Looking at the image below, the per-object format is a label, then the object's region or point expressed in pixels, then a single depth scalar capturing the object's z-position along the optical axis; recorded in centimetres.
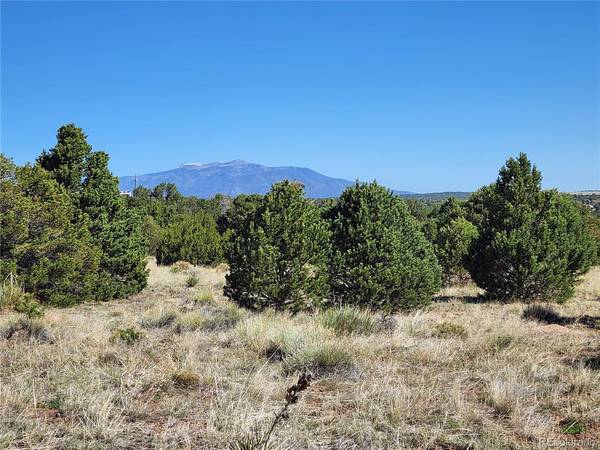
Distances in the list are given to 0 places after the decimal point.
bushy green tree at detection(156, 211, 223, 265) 3198
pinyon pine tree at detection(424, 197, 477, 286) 2392
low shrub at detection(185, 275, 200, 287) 2092
